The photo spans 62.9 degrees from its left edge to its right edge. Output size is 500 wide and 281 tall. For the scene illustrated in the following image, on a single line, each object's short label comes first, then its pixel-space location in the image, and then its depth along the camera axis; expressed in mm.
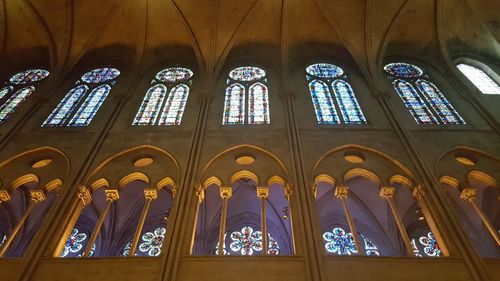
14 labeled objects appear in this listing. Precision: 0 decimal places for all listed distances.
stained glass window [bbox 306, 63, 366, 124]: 13031
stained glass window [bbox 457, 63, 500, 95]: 14338
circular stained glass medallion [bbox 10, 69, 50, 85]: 15346
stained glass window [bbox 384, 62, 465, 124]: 12906
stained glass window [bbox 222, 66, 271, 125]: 13070
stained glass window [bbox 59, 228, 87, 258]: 12469
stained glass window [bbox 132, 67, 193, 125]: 13211
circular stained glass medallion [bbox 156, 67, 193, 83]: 15555
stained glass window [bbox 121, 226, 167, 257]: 12289
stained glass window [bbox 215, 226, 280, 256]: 12219
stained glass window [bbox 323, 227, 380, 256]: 12477
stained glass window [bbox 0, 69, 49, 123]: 13859
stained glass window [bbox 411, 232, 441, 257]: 12523
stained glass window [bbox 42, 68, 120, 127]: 13070
